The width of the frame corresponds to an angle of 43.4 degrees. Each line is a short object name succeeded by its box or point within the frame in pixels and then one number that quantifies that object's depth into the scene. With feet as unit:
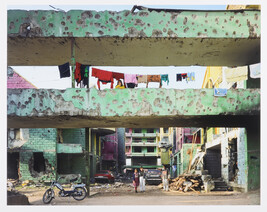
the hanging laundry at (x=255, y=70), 39.28
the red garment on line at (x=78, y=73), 42.63
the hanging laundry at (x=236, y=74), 42.83
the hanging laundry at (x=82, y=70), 43.81
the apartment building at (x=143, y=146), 176.96
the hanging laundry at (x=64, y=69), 43.01
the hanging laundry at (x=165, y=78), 48.98
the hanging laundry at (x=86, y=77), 44.06
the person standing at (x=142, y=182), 60.48
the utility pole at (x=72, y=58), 39.81
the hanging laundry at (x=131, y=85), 47.70
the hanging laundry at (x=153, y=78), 48.29
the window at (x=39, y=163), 74.84
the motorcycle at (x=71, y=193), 41.93
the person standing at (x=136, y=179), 58.65
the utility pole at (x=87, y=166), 49.24
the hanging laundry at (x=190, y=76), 50.40
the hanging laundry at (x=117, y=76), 46.70
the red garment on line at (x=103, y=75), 45.55
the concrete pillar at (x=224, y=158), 61.52
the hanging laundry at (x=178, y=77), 50.93
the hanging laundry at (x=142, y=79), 48.24
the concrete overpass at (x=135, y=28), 39.32
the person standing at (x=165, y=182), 64.02
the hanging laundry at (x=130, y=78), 46.84
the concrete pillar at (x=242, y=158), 47.44
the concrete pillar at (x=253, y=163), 44.75
